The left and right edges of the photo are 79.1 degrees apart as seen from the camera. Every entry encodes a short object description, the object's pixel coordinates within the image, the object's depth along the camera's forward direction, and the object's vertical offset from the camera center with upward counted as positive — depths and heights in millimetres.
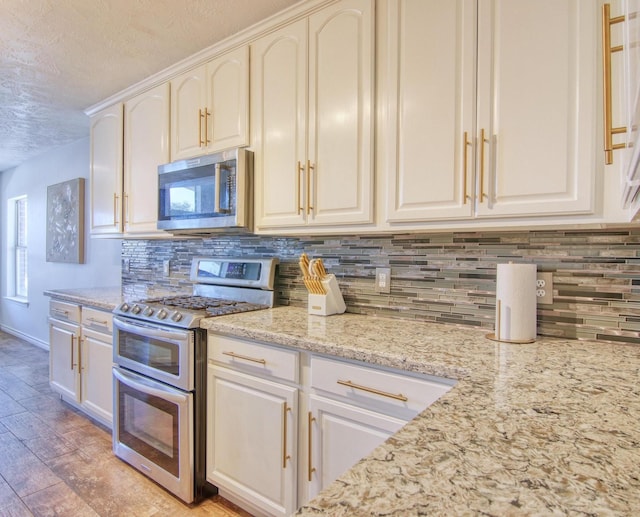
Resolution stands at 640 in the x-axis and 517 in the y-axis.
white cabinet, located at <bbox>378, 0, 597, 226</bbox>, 1203 +512
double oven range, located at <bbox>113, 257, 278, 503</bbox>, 1796 -604
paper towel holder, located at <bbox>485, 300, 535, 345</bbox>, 1391 -303
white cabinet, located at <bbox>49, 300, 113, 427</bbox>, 2465 -730
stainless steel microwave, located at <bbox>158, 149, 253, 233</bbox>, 2012 +337
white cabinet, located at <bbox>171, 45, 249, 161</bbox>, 2076 +842
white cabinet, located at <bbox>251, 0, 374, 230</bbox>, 1646 +629
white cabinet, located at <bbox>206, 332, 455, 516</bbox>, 1271 -613
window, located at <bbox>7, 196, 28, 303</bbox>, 5348 +36
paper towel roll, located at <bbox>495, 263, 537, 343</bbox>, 1383 -165
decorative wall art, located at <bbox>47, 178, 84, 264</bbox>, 4086 +336
